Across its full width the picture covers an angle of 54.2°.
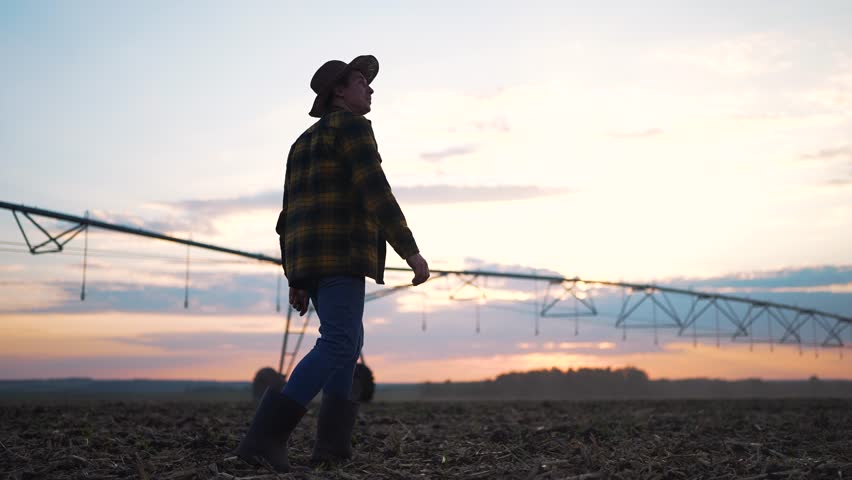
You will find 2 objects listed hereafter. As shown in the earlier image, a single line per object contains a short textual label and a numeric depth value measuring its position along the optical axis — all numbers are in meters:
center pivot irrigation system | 16.66
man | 4.84
